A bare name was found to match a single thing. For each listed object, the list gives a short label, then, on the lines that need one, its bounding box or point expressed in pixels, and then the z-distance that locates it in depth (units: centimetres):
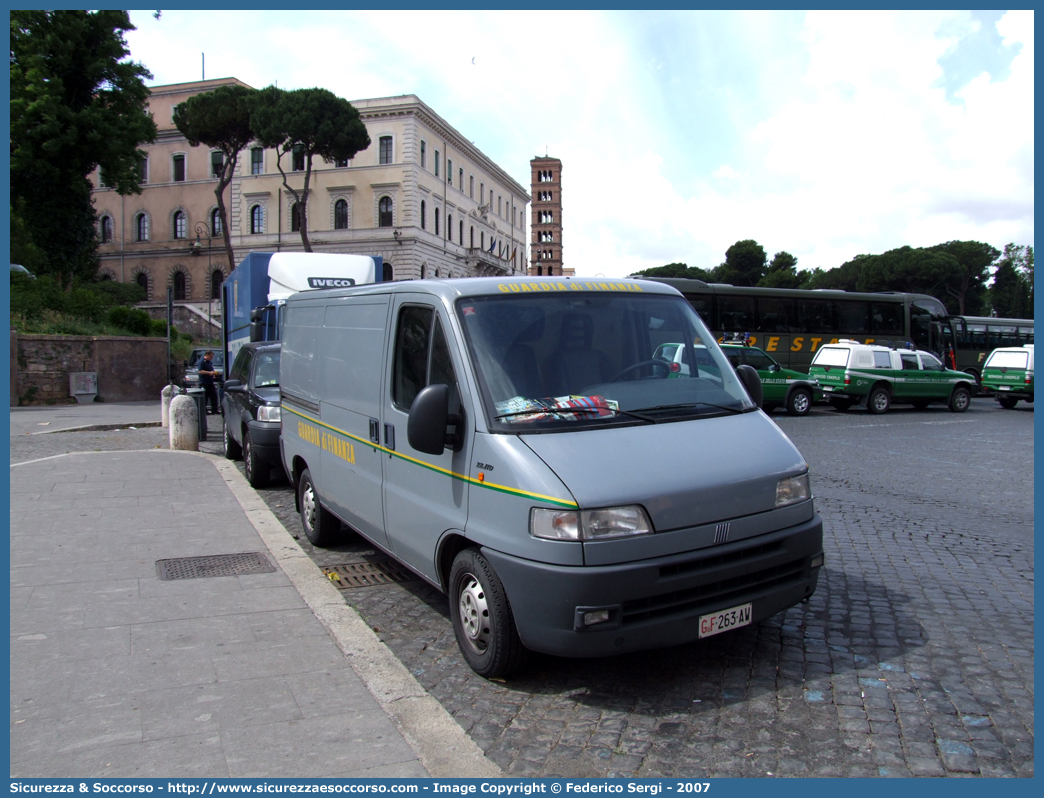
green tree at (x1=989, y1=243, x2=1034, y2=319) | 7738
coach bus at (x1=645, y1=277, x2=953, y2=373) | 2750
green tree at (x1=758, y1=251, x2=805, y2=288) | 8918
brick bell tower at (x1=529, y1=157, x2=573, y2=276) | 12069
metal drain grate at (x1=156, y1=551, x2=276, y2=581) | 598
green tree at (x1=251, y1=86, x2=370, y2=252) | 5444
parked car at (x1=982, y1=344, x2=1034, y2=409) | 2583
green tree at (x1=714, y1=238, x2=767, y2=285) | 9475
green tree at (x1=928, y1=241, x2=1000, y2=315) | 7594
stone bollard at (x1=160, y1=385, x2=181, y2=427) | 1730
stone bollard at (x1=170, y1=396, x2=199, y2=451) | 1304
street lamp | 6631
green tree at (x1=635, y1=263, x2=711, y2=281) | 9371
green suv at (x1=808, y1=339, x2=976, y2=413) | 2309
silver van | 374
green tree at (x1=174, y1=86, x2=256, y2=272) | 5644
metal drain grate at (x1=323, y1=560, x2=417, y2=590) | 607
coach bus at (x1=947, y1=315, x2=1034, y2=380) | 3641
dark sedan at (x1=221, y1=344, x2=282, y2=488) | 984
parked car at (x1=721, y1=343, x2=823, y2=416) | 2156
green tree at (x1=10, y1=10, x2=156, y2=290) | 3216
